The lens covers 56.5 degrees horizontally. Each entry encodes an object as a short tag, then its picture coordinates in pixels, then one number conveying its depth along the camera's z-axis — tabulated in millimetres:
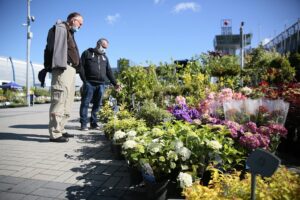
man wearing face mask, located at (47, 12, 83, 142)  4914
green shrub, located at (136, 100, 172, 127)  4543
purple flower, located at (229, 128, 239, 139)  3174
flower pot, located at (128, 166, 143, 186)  2924
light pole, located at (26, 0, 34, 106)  20750
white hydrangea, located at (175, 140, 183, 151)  2690
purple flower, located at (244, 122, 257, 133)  3277
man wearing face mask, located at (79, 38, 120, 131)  6469
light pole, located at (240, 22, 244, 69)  11320
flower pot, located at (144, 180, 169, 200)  2543
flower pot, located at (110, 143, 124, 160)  3990
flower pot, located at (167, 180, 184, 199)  2616
